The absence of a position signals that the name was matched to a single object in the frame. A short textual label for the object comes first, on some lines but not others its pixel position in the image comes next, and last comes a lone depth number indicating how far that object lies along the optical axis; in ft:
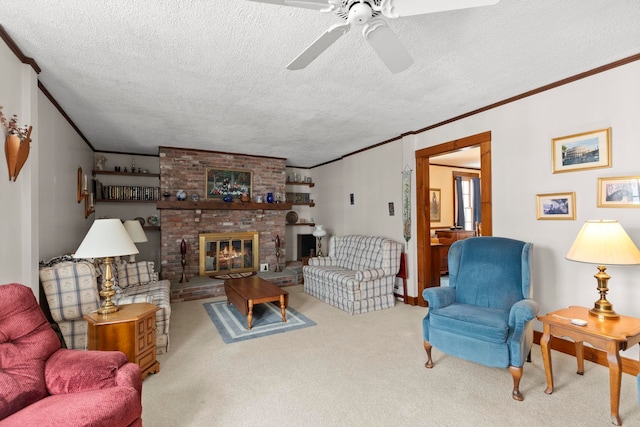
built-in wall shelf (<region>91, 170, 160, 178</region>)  17.73
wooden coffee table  12.08
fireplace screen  19.11
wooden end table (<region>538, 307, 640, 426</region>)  6.51
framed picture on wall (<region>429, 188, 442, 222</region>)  23.70
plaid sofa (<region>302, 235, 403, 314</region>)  14.17
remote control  7.20
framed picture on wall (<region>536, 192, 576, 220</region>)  9.61
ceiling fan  4.86
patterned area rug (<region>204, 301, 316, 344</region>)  11.58
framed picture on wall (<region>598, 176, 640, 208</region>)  8.29
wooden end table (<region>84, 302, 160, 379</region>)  8.00
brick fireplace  18.01
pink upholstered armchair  4.46
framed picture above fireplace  19.36
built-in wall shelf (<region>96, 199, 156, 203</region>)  17.82
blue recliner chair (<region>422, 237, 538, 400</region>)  7.54
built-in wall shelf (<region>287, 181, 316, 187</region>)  23.89
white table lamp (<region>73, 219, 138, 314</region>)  7.85
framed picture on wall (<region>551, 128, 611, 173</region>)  8.90
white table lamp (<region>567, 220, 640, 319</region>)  7.09
